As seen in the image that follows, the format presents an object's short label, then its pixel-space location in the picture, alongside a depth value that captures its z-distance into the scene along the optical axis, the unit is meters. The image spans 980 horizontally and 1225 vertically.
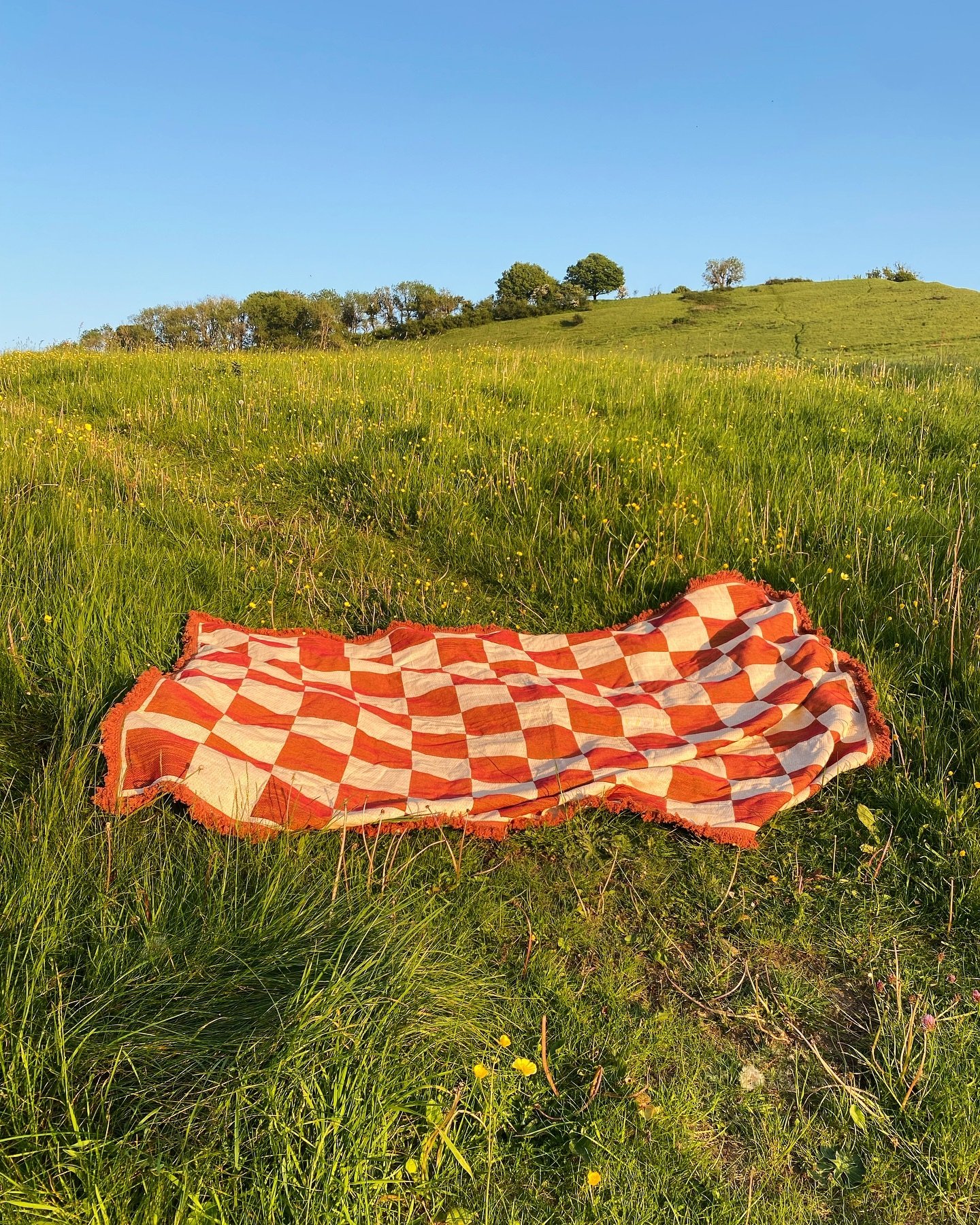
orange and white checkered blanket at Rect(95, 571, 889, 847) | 2.83
